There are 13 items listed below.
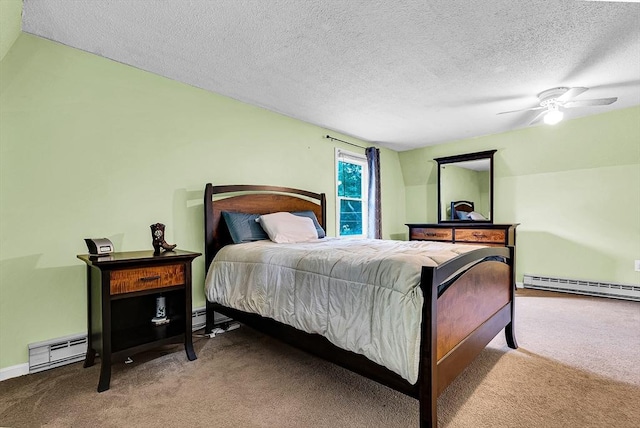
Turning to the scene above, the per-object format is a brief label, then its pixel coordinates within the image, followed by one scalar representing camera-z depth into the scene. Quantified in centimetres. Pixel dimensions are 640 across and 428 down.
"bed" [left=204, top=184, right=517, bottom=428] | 132
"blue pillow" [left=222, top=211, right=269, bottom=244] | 284
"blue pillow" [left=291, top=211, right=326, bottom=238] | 347
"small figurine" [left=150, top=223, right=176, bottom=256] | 227
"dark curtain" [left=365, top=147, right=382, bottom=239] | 477
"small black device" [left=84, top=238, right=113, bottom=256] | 196
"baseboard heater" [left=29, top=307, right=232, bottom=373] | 203
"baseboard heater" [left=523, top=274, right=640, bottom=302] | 370
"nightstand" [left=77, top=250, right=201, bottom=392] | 183
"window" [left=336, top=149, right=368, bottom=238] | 460
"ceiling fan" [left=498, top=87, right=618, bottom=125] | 290
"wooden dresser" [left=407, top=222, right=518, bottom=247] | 416
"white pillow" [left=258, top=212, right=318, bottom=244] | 291
